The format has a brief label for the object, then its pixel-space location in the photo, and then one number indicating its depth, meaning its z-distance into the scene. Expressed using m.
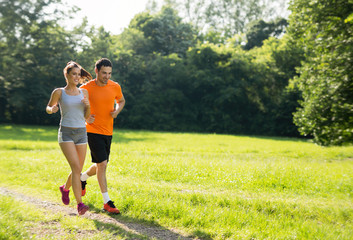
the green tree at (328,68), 14.09
